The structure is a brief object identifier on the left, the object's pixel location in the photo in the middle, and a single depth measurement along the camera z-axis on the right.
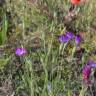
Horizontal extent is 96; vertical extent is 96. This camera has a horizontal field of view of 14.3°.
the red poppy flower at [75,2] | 2.55
